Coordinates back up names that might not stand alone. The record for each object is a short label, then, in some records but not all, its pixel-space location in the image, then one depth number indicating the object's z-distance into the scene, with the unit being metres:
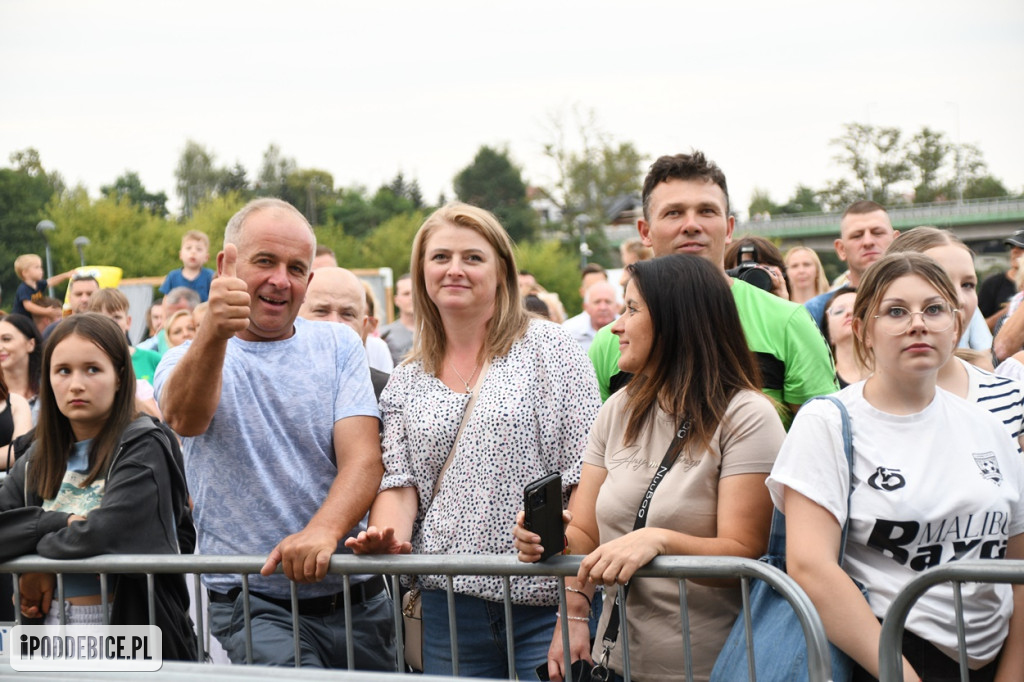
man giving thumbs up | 3.37
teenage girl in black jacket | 3.47
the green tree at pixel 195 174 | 93.88
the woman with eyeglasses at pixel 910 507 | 2.74
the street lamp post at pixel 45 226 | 30.78
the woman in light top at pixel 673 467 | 2.90
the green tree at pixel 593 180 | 64.81
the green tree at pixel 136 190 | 91.44
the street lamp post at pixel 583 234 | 55.62
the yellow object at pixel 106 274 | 12.30
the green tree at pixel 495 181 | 81.12
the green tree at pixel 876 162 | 54.78
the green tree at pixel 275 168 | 92.38
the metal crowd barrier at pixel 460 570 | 2.57
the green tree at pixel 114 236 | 50.75
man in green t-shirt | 3.67
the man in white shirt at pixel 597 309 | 9.73
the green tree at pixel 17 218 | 47.69
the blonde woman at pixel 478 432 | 3.32
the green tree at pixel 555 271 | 60.29
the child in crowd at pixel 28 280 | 12.51
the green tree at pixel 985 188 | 58.89
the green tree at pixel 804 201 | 79.56
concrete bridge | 56.12
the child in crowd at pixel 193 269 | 11.01
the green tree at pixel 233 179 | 90.50
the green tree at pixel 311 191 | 86.44
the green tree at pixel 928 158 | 54.22
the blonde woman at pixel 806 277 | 8.20
